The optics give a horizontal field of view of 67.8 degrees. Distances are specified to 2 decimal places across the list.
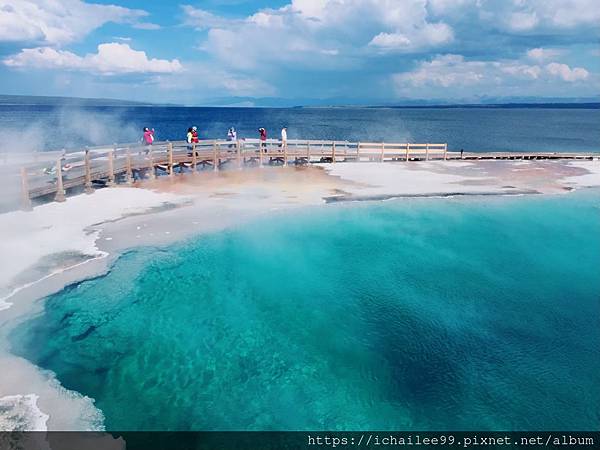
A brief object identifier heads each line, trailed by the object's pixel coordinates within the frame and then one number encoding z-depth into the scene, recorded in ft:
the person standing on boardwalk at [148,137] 93.38
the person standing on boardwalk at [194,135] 99.29
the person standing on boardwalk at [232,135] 107.68
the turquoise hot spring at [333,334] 27.37
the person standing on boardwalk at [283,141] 105.06
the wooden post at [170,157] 88.91
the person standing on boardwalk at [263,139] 101.57
